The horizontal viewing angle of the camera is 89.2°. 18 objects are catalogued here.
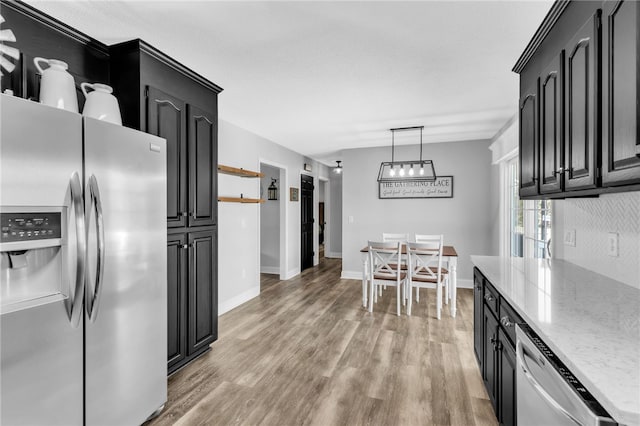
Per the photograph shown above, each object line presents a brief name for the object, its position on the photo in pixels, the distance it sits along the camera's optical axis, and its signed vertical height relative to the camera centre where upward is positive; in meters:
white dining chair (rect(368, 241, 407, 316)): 4.00 -0.74
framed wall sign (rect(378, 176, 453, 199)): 5.56 +0.42
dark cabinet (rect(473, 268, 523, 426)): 1.57 -0.79
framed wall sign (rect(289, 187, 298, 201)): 6.22 +0.36
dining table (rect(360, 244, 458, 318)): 3.98 -0.77
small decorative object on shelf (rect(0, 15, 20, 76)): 1.37 +0.74
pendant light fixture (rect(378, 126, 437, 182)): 5.53 +0.70
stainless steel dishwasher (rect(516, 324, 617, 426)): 0.81 -0.53
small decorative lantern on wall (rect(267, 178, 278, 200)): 6.52 +0.42
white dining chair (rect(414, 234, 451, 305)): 4.22 -0.77
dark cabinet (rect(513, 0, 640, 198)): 1.13 +0.50
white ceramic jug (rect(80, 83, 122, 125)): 1.89 +0.63
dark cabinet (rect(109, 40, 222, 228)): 2.24 +0.73
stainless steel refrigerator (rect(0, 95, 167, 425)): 1.33 -0.29
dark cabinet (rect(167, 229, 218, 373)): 2.46 -0.69
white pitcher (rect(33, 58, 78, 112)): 1.72 +0.67
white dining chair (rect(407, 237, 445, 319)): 3.88 -0.66
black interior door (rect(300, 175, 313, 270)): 6.87 -0.16
